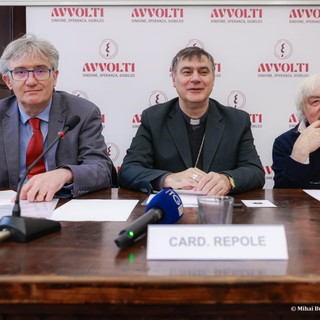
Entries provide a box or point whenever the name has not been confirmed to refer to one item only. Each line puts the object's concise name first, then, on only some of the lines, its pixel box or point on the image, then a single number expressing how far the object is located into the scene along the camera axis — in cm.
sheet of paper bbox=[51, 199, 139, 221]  109
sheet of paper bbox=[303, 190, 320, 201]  150
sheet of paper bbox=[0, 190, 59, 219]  110
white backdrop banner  294
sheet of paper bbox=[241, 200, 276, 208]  131
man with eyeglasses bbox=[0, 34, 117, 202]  176
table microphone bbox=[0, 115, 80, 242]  87
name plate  74
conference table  65
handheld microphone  83
